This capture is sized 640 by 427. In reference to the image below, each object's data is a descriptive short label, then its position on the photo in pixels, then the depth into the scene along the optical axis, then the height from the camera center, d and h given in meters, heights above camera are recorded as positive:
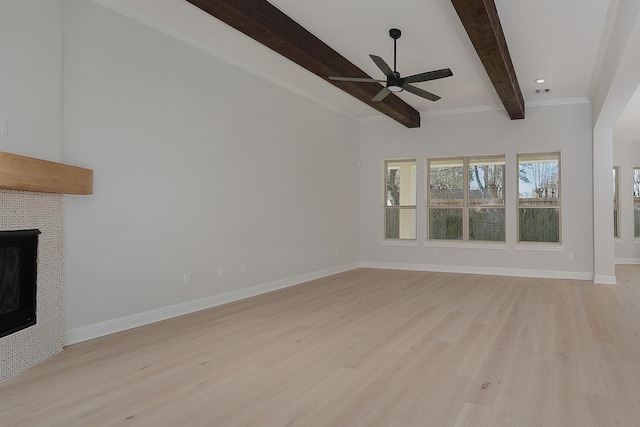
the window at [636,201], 10.15 +0.30
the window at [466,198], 8.36 +0.31
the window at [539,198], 7.92 +0.30
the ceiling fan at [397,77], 4.69 +1.53
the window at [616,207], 10.19 +0.16
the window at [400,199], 9.05 +0.32
